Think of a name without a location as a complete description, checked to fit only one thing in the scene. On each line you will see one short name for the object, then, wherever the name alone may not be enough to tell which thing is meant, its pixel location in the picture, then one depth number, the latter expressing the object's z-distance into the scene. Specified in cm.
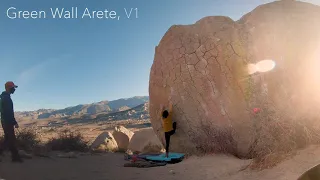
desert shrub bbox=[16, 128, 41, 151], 565
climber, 528
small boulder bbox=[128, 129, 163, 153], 723
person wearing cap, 438
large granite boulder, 407
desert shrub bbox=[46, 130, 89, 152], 652
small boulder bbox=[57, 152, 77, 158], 556
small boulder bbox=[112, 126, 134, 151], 891
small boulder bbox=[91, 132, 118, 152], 772
